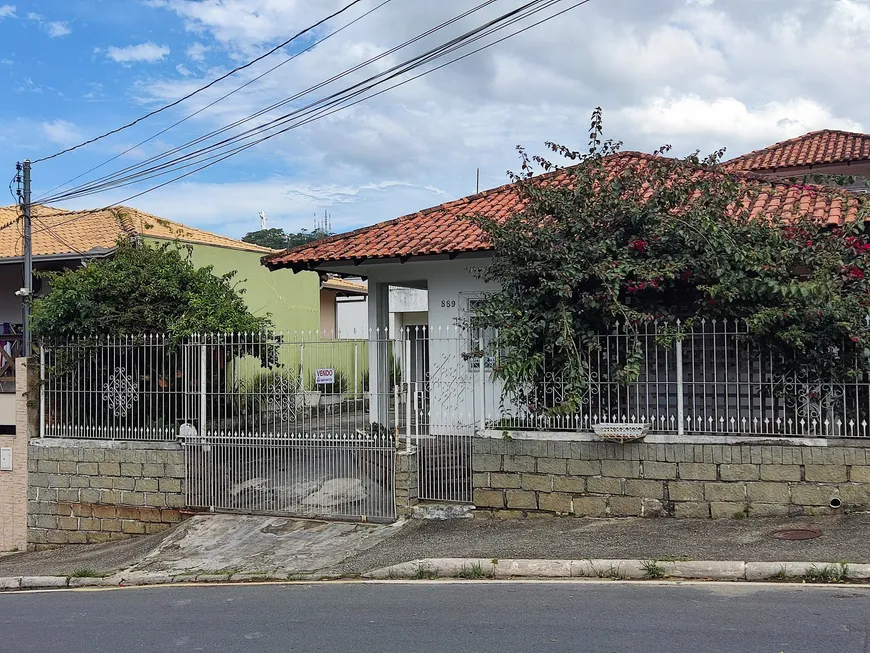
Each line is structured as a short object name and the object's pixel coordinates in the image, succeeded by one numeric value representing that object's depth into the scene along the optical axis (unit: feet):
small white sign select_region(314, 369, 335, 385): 33.32
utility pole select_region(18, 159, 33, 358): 48.85
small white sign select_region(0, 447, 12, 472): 40.16
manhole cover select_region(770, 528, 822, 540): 25.86
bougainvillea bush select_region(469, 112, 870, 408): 28.04
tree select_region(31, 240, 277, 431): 36.35
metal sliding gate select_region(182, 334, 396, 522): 32.65
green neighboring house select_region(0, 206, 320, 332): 54.80
